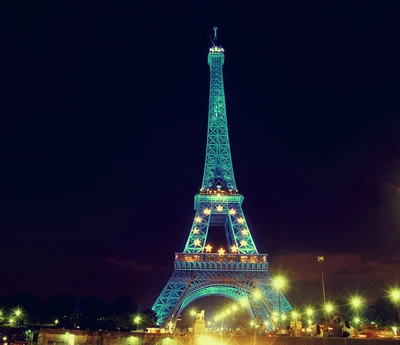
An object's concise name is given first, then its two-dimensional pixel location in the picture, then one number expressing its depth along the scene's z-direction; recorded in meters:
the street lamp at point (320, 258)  37.19
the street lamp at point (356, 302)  62.45
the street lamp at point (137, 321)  70.00
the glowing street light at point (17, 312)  72.94
